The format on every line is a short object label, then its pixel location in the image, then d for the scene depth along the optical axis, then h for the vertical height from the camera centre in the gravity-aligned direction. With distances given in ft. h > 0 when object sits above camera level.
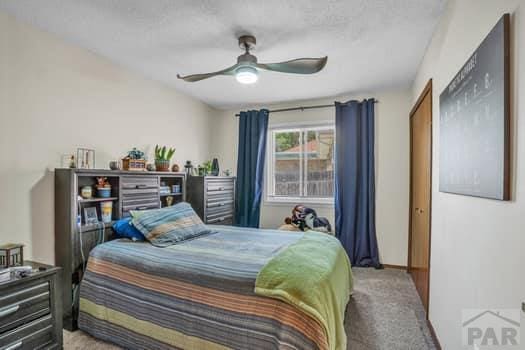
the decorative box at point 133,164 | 8.92 +0.30
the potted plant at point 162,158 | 10.37 +0.59
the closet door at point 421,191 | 7.88 -0.63
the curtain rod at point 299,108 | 13.11 +3.40
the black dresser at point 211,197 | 11.55 -1.13
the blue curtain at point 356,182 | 12.04 -0.41
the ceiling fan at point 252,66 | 6.81 +2.89
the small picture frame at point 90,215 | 7.76 -1.30
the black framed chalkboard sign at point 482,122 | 3.41 +0.83
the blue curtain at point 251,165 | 13.89 +0.44
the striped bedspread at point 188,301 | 4.78 -2.72
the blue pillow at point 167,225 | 7.82 -1.68
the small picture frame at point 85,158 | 7.94 +0.45
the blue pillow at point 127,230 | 7.99 -1.79
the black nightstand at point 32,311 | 5.08 -2.92
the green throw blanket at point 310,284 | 4.74 -2.21
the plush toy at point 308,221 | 12.11 -2.24
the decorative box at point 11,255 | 5.67 -1.84
